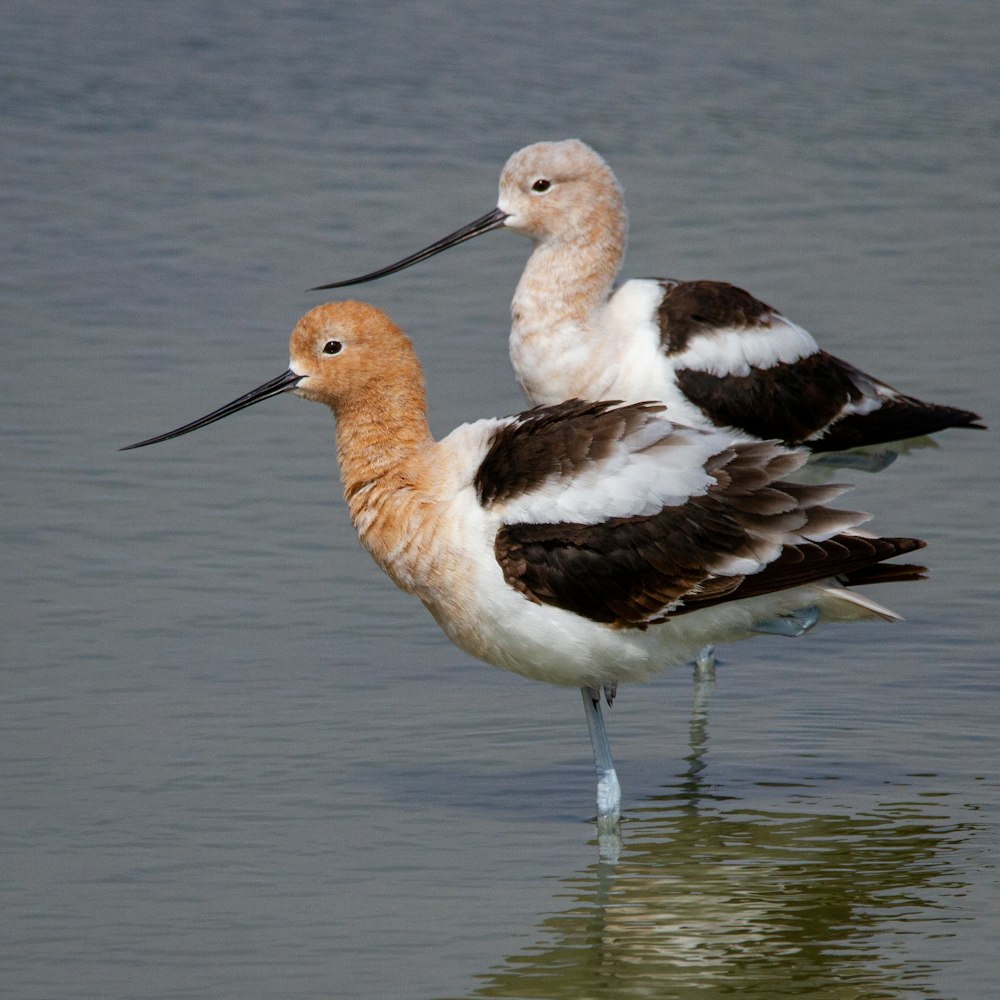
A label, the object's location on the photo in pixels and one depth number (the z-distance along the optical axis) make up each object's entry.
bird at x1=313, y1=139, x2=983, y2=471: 16.22
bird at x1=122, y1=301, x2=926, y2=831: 12.49
